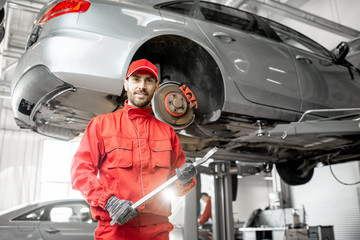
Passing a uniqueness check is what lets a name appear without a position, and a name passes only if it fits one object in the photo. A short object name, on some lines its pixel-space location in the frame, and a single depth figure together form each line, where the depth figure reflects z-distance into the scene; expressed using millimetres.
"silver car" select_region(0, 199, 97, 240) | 3506
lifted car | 1816
